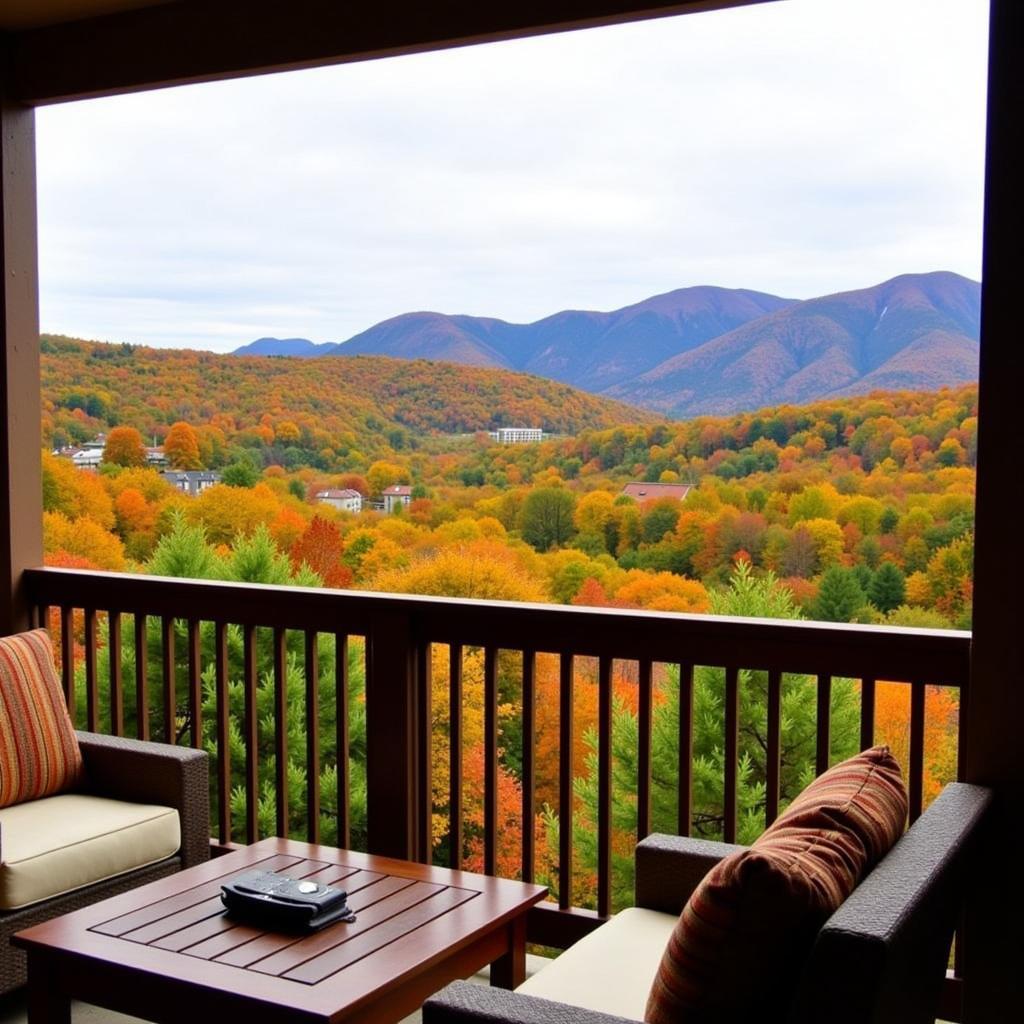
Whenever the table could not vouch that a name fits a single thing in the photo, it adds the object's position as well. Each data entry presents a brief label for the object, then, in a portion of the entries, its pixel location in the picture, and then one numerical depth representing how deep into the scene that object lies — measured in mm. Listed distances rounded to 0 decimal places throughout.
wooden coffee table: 2064
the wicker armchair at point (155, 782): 3306
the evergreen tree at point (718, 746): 12305
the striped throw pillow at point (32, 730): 3299
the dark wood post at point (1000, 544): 2422
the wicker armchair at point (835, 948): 1446
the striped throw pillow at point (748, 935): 1522
